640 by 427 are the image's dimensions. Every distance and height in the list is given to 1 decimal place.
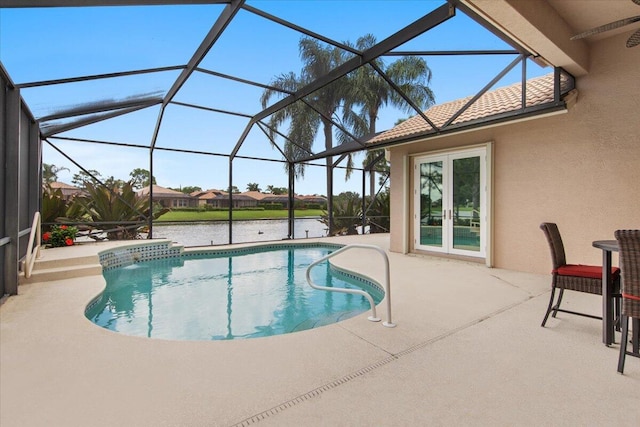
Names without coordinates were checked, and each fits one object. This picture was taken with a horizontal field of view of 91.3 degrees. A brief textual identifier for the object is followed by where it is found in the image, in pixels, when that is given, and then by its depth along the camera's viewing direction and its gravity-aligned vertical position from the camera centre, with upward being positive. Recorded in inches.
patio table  108.5 -32.8
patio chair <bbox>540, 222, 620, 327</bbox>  121.2 -27.9
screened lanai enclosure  167.3 +97.3
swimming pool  167.2 -62.3
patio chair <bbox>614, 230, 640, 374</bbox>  90.7 -20.5
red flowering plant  293.0 -26.9
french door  264.8 +3.0
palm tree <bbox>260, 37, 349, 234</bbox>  550.9 +215.6
